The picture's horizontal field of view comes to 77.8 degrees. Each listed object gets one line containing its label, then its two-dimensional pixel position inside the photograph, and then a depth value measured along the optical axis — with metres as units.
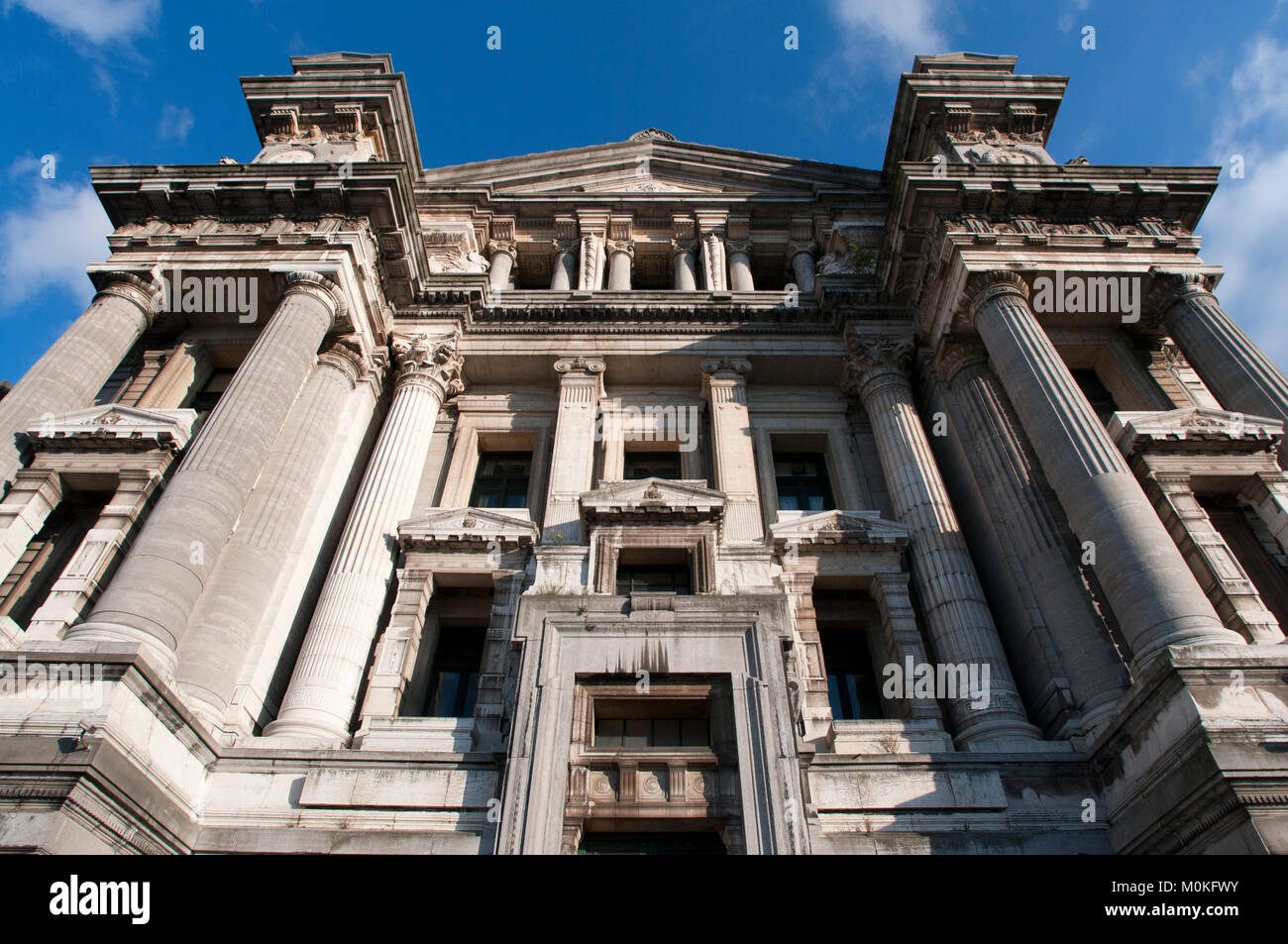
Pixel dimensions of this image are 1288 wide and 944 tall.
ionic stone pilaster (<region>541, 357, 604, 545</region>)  21.42
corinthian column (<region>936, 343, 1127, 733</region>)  16.69
